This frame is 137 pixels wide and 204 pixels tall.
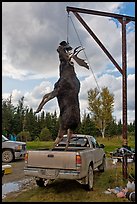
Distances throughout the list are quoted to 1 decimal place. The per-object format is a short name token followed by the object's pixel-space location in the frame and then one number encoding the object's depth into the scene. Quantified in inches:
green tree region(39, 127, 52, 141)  848.4
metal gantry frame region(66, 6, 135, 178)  220.9
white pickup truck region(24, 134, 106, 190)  158.8
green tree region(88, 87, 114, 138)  976.3
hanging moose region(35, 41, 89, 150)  184.9
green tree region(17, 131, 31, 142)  799.5
